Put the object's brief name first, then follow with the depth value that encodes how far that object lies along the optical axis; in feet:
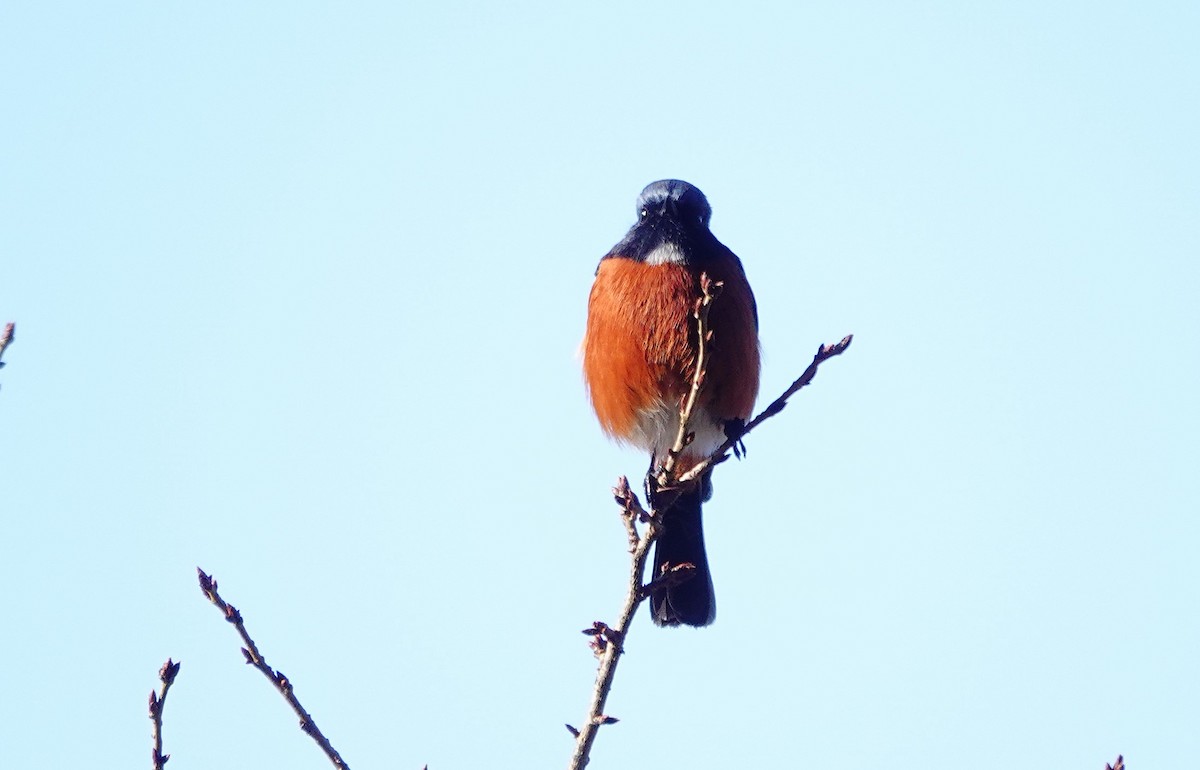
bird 34.60
